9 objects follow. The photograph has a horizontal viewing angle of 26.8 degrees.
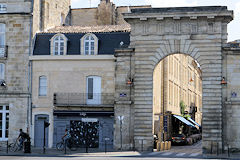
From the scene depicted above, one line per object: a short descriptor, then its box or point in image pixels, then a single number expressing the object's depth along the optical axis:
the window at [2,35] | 37.30
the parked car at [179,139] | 42.78
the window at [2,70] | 37.00
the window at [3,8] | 37.47
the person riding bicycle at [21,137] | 32.72
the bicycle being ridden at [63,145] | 34.38
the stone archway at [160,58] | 32.81
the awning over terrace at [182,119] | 46.77
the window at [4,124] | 36.59
